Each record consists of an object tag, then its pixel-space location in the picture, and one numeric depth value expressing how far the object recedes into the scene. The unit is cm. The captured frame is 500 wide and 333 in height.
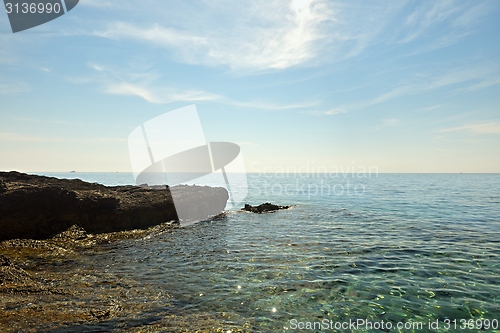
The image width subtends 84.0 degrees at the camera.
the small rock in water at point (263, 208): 2703
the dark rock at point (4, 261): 838
